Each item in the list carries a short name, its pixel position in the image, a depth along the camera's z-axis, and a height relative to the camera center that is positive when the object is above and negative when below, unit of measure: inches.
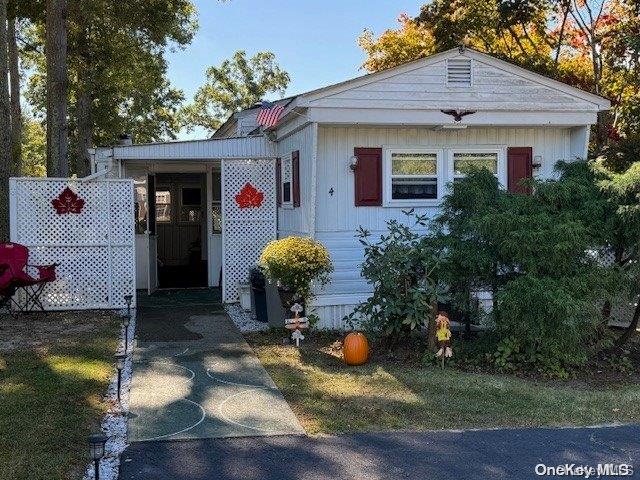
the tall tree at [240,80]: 1585.9 +346.3
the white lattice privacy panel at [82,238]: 363.3 -10.2
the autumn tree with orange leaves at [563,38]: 554.3 +191.4
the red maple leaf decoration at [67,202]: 366.6 +10.6
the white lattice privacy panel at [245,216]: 401.7 +2.5
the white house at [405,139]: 327.3 +44.1
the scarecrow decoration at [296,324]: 292.0 -48.2
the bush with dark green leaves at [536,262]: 235.8 -16.8
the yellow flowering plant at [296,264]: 292.8 -20.3
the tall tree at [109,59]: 565.0 +181.8
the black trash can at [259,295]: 350.9 -41.7
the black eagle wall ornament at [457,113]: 333.1 +55.7
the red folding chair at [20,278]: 341.1 -31.3
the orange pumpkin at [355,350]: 258.2 -53.1
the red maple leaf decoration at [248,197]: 403.5 +14.6
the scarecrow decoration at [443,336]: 254.1 -46.5
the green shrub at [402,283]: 259.6 -26.4
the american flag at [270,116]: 363.9 +61.5
